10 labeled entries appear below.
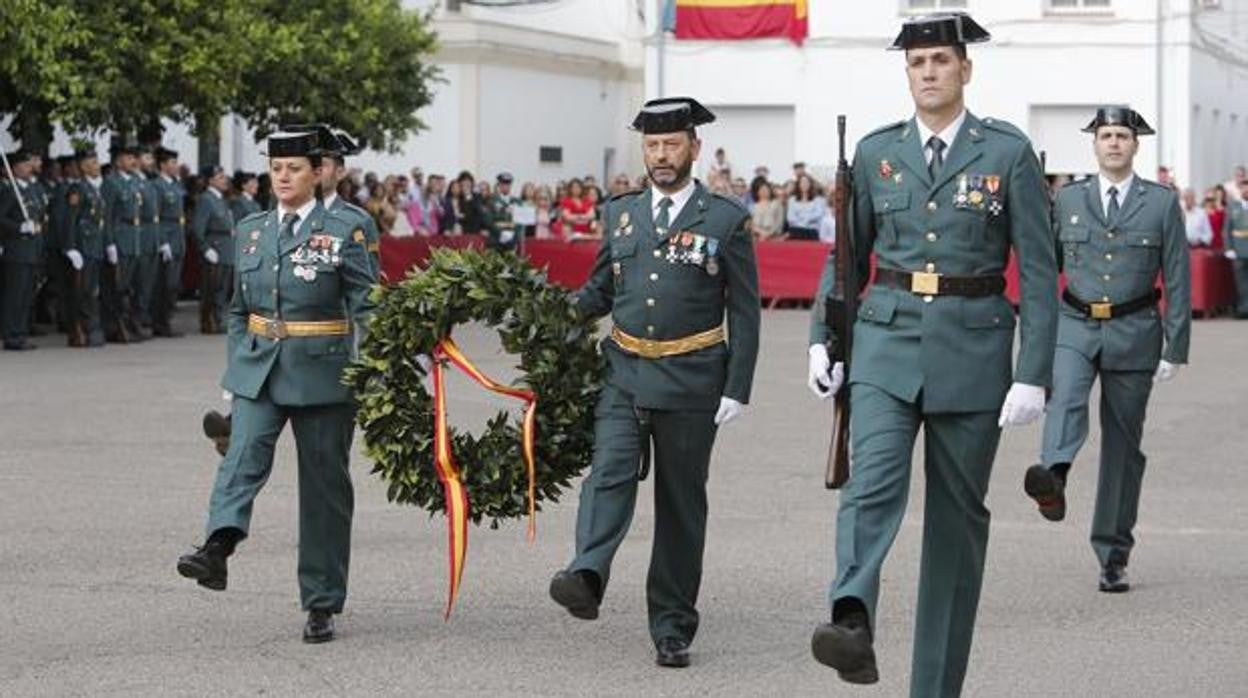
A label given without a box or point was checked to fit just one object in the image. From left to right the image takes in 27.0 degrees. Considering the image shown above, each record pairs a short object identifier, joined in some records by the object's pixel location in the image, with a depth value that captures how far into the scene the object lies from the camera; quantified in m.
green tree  24.61
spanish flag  45.22
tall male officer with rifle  7.45
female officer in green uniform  9.47
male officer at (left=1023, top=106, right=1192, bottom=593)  10.97
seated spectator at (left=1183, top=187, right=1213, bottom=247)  33.62
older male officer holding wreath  8.97
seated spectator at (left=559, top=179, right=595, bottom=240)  37.12
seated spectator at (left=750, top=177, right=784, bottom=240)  36.09
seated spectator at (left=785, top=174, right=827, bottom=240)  35.72
